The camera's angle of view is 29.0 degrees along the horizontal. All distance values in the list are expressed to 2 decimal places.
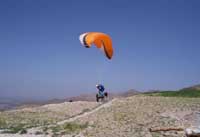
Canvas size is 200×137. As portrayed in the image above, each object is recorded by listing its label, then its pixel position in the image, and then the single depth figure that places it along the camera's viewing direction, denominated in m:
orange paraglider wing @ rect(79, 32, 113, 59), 26.23
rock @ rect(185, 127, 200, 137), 18.51
